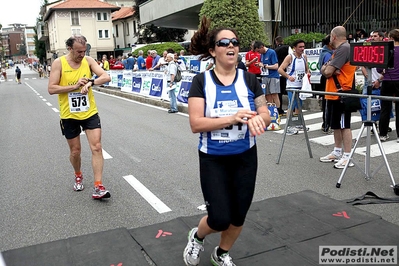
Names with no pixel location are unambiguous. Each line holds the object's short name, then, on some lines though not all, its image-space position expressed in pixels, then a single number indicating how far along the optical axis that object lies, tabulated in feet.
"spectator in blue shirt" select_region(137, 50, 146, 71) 75.25
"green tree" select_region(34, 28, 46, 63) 341.00
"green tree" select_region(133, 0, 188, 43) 175.22
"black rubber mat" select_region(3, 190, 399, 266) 12.80
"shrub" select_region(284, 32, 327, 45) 62.20
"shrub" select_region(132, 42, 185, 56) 103.30
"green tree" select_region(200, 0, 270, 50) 66.39
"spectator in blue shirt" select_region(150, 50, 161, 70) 62.28
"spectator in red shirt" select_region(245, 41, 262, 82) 37.70
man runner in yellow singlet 18.02
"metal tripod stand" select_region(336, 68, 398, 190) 18.66
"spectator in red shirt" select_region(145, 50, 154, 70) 66.03
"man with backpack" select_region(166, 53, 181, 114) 45.24
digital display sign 18.13
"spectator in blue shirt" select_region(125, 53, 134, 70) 81.88
